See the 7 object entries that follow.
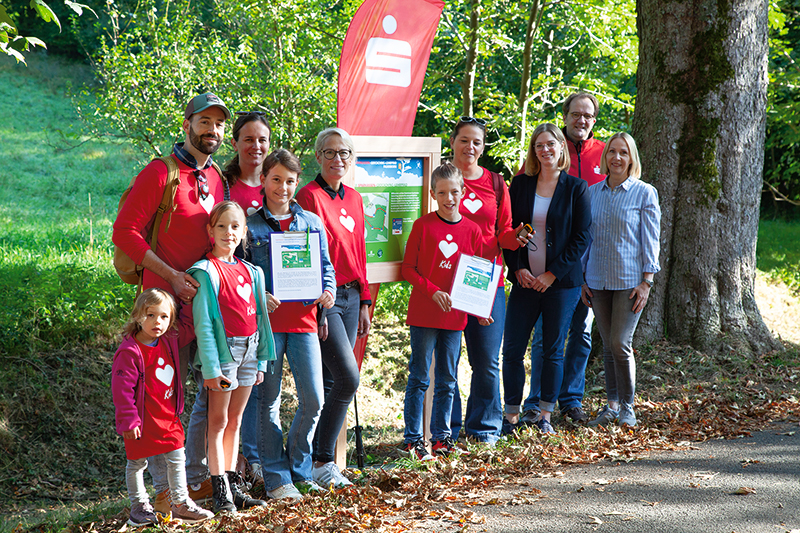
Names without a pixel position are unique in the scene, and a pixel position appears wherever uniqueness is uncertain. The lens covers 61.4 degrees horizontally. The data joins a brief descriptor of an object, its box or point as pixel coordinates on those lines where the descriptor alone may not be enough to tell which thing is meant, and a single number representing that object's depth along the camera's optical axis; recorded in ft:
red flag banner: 16.74
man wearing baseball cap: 12.38
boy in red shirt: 15.78
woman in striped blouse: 17.10
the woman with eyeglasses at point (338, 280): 14.49
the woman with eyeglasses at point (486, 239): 16.30
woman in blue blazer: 16.87
